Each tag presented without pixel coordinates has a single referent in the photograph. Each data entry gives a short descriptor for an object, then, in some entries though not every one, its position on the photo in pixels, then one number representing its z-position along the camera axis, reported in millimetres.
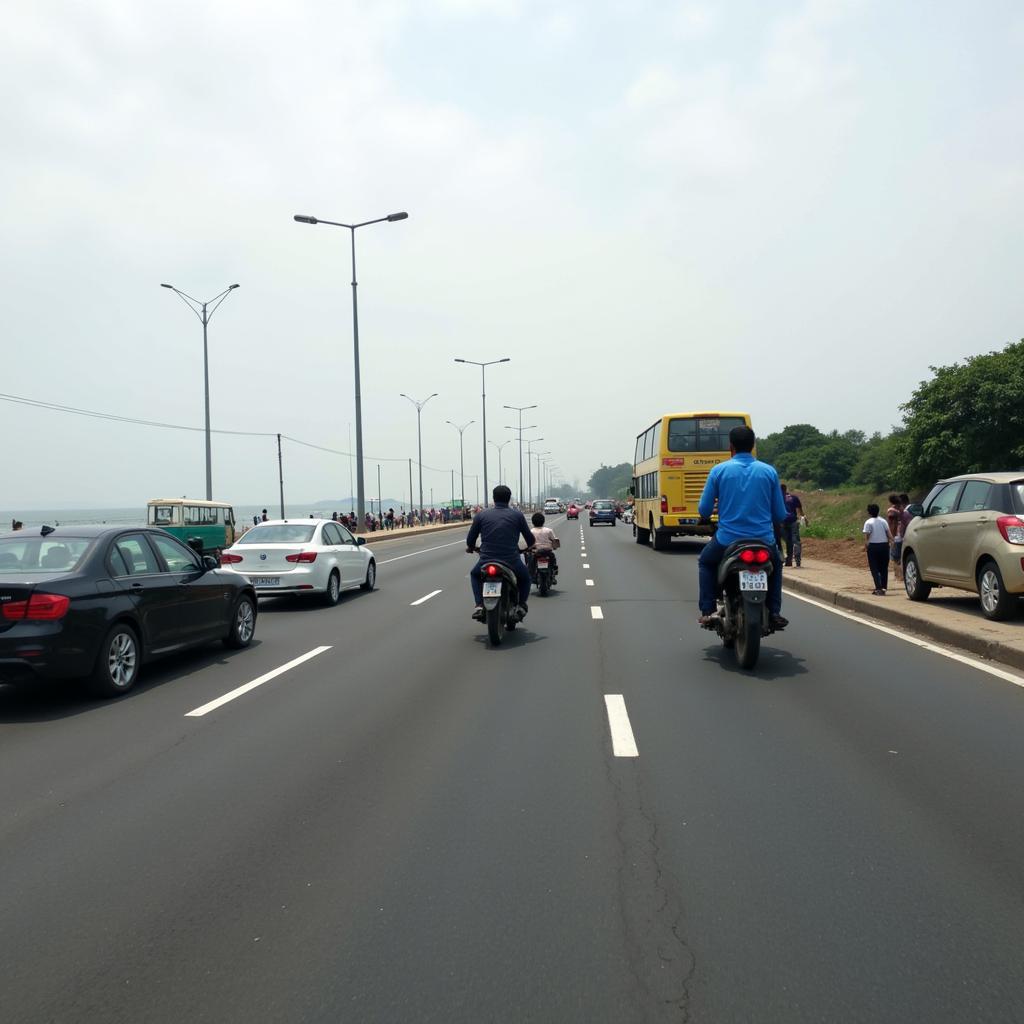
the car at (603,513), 59844
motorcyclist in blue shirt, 8500
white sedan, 13969
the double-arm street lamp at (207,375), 34969
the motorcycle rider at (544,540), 15070
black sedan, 7066
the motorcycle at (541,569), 15250
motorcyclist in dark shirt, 10406
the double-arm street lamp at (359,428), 34125
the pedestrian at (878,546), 13297
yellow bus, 24656
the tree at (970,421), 45781
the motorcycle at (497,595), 10055
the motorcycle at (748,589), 8211
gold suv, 10234
